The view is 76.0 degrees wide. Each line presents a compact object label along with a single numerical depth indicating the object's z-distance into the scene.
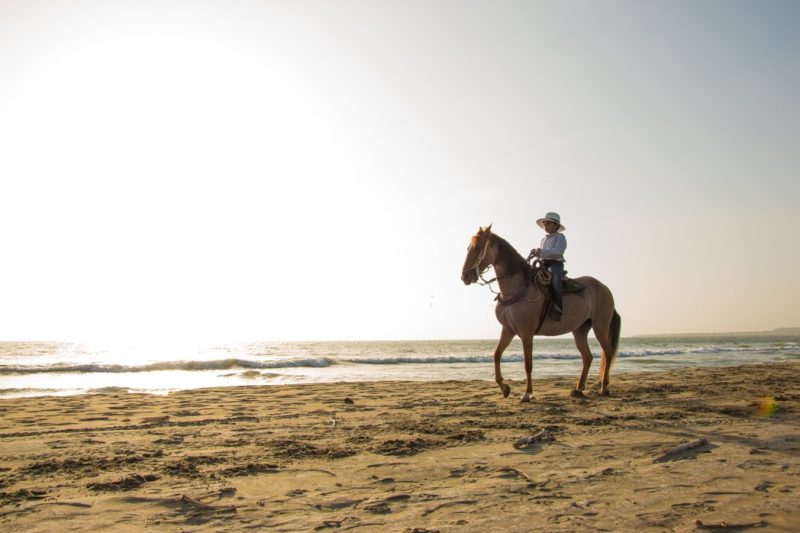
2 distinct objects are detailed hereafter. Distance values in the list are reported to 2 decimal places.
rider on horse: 8.58
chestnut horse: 8.36
